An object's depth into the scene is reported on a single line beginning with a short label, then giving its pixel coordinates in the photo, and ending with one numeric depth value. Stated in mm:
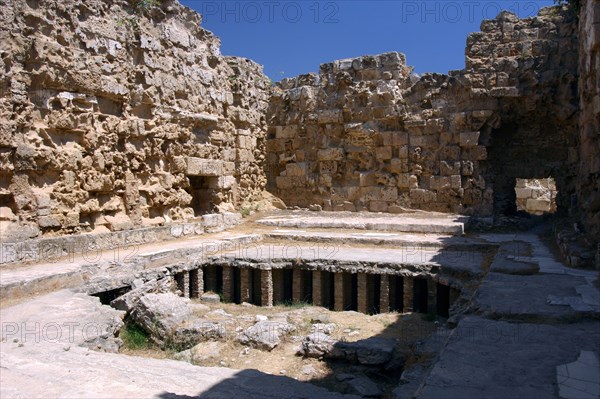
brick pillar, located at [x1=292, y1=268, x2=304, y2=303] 8508
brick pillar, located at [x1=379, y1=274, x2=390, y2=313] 7805
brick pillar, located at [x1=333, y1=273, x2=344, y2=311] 8172
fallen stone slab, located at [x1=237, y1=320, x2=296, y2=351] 6031
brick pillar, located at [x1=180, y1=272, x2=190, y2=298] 8403
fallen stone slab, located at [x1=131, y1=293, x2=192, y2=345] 6246
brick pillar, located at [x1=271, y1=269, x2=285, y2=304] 8656
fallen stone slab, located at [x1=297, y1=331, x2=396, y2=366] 5496
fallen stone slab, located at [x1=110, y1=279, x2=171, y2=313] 6625
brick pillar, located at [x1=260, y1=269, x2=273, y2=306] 8516
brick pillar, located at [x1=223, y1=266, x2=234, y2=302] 8773
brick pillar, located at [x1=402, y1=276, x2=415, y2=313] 7640
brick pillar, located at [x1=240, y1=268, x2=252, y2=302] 8641
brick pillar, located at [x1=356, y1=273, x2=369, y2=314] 7988
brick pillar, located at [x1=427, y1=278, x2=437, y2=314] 7453
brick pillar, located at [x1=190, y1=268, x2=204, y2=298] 8719
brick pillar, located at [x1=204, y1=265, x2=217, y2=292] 8969
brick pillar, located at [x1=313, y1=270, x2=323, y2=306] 8336
